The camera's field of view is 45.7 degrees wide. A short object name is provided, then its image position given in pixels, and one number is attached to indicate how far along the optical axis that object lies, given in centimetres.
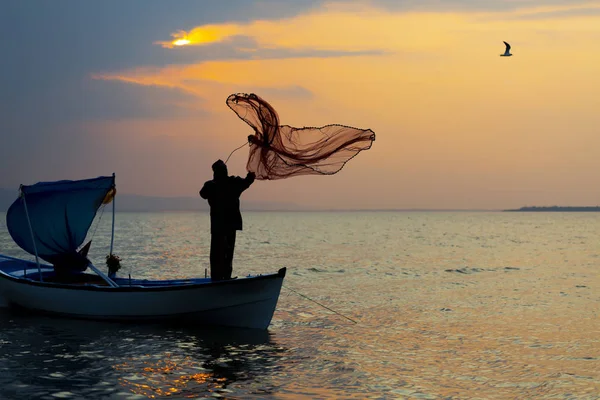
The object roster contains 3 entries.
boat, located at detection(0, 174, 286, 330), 1711
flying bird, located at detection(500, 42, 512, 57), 3329
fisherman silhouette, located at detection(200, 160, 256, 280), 1658
